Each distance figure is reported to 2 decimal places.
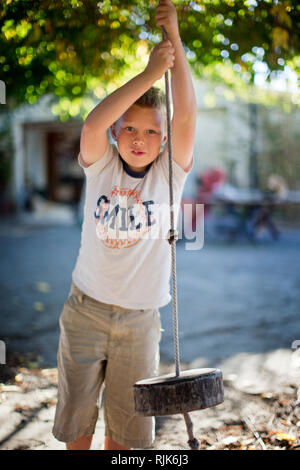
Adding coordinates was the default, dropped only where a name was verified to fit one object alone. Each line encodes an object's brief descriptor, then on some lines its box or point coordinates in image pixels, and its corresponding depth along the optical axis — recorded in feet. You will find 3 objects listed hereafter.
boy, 6.04
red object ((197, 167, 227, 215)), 35.59
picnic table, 32.30
